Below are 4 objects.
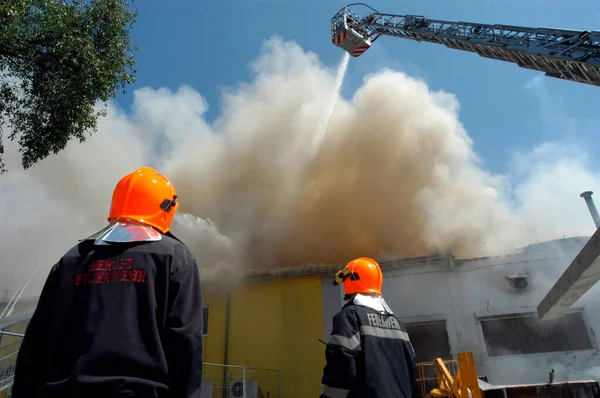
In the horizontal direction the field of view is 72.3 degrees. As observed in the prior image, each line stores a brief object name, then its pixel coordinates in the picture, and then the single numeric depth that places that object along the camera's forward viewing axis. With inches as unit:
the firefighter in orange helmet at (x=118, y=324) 61.5
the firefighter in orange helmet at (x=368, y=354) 109.9
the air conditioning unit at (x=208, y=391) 350.6
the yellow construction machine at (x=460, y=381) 265.7
